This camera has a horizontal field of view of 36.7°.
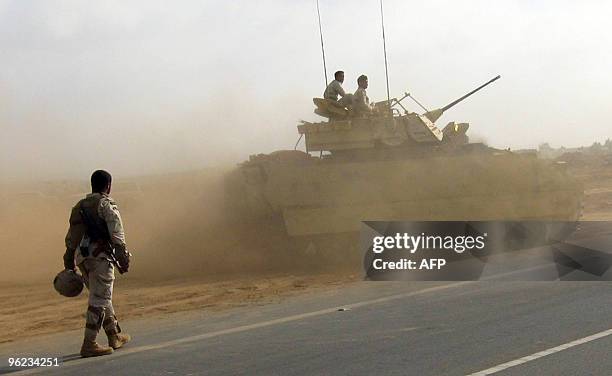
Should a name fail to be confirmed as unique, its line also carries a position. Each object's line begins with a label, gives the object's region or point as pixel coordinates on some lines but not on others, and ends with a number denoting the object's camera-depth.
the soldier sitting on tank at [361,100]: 16.09
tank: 15.18
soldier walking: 7.75
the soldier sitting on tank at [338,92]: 16.19
